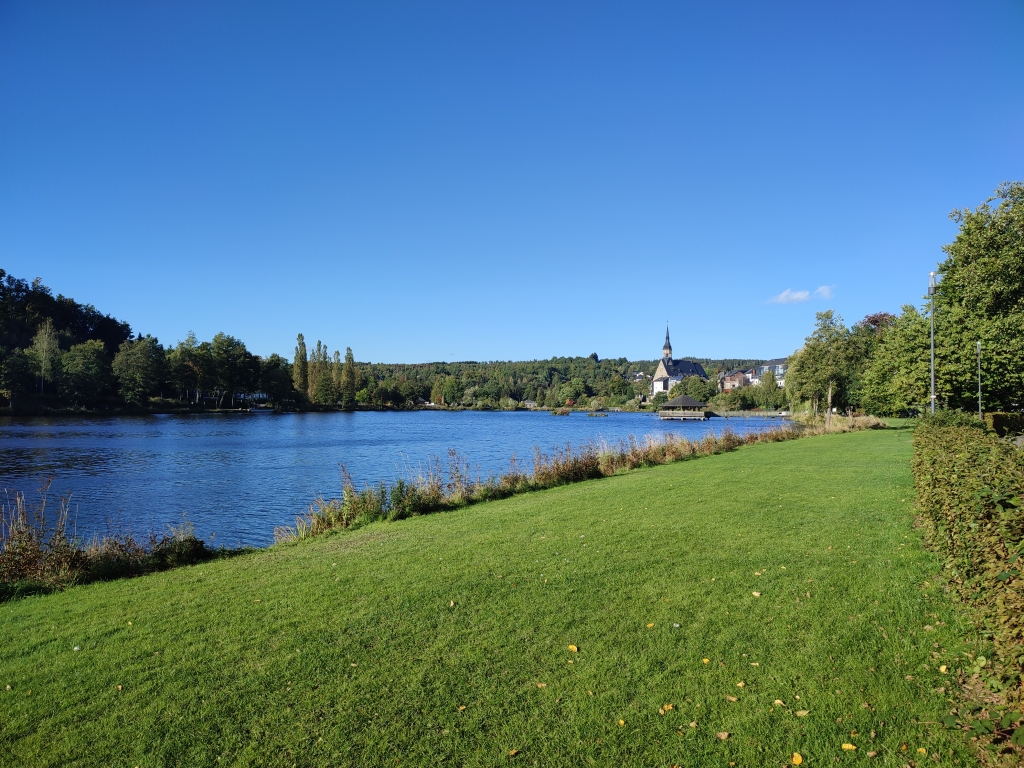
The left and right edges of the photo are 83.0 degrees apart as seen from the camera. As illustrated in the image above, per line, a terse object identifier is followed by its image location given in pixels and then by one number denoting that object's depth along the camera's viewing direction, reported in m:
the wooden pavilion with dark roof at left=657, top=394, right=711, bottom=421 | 94.44
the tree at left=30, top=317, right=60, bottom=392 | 71.75
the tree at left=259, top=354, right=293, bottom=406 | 97.38
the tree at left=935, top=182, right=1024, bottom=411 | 25.27
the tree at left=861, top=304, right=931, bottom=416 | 28.16
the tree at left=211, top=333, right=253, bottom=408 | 90.44
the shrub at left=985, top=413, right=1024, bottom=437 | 20.36
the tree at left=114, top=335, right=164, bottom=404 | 78.38
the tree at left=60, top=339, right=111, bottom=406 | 72.87
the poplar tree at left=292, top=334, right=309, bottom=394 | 101.94
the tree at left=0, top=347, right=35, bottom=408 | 68.75
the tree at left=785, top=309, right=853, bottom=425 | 42.97
